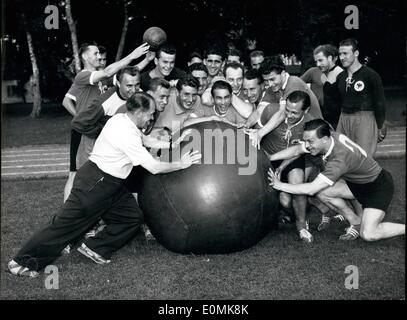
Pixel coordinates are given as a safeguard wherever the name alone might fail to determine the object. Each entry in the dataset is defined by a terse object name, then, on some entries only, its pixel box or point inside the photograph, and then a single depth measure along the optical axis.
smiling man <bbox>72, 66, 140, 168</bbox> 6.01
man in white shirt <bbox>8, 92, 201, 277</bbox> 5.19
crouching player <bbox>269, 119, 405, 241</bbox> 5.57
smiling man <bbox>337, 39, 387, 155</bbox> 7.08
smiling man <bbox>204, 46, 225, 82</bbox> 7.44
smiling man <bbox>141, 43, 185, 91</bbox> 6.64
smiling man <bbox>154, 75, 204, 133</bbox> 6.09
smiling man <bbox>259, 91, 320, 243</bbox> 5.93
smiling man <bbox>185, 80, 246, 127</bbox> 5.98
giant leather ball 5.12
